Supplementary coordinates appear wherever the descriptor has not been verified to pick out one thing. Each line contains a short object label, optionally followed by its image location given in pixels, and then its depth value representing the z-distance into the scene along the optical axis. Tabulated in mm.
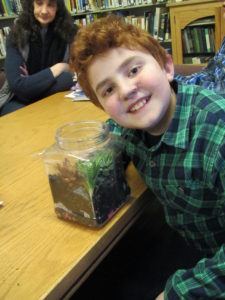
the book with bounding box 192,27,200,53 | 3467
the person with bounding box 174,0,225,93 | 1385
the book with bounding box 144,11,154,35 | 3646
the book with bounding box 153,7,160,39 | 3565
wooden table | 635
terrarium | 733
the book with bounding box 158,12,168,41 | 3559
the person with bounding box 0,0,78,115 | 2143
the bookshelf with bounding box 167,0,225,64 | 3193
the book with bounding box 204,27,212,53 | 3424
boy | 753
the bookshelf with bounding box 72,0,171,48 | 3561
